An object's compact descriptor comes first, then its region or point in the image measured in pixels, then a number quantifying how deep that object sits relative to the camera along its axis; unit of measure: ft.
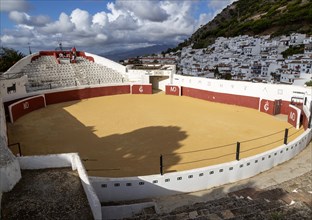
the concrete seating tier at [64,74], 81.41
